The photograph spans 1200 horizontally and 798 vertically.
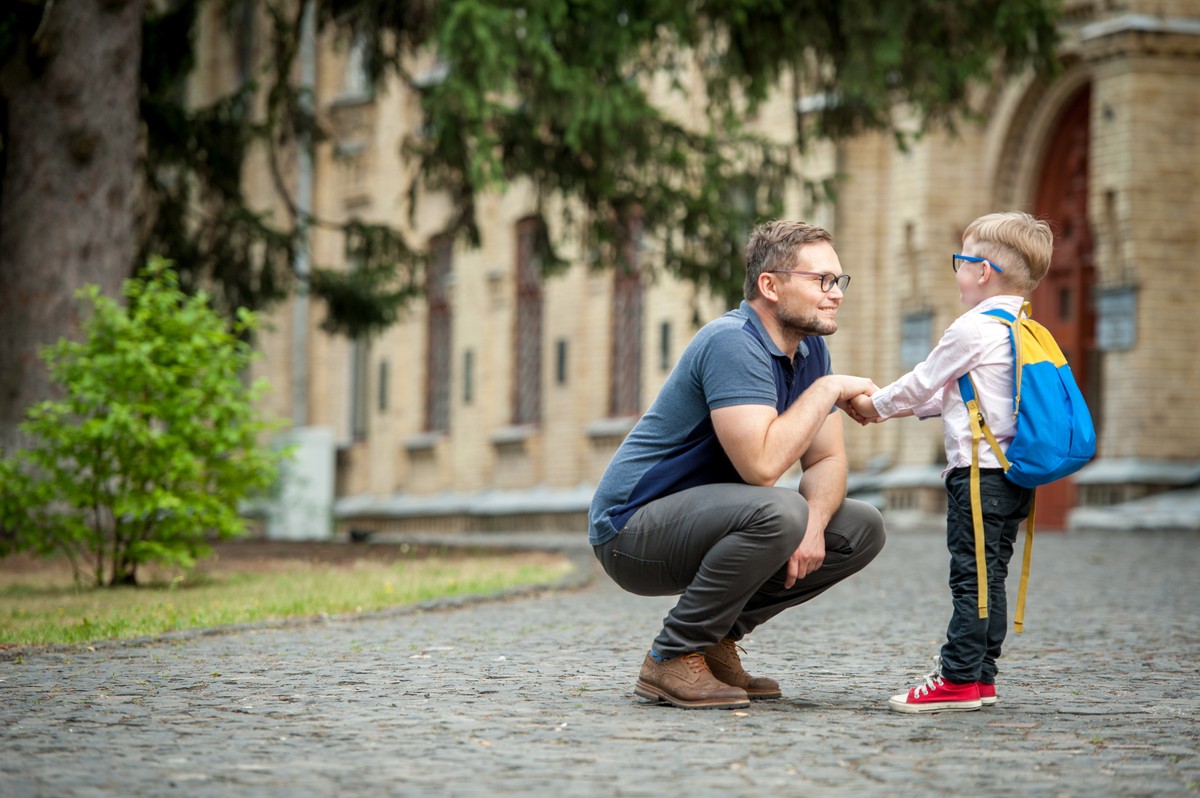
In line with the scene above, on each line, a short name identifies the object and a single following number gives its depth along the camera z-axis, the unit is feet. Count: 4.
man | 34.82
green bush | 70.00
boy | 34.89
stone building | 117.16
